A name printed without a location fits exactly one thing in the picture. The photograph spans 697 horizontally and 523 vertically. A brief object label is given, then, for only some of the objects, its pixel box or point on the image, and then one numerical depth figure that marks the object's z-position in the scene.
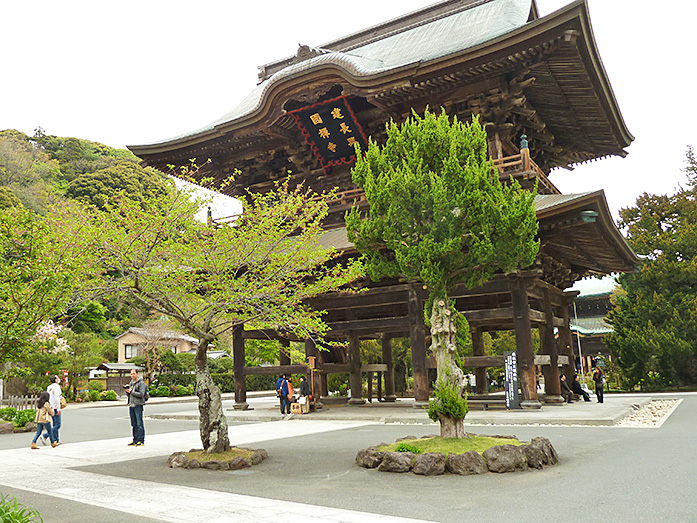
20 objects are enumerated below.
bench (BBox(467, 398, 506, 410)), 16.47
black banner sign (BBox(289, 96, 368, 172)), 17.05
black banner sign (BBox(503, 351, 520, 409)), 14.74
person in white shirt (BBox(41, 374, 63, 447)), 13.08
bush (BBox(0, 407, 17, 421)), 18.33
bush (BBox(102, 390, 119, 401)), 38.94
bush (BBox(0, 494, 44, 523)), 4.37
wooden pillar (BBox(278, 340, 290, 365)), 21.41
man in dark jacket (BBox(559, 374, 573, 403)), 18.89
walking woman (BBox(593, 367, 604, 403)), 18.19
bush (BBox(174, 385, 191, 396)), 41.72
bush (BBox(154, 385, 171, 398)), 40.50
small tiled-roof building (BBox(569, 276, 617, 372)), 38.88
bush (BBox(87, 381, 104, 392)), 40.38
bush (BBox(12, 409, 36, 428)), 17.80
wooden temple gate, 14.41
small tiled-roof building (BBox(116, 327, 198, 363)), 44.10
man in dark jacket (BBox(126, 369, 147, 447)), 11.74
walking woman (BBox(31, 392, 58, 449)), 12.62
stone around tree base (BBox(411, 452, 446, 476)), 7.65
